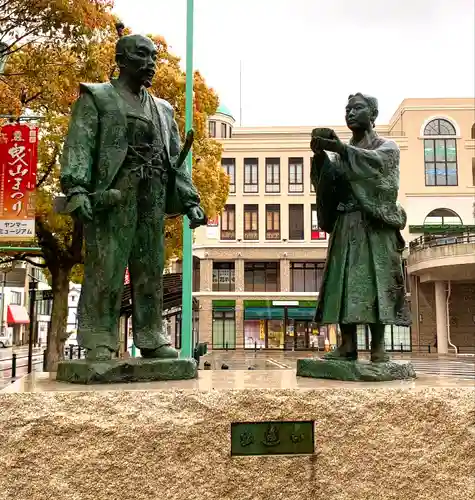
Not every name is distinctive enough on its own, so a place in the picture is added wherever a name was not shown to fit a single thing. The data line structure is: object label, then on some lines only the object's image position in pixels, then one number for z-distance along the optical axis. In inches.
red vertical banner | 442.6
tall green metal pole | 490.6
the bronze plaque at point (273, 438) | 139.5
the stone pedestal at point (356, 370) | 162.2
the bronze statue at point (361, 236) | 171.5
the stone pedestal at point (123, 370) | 149.3
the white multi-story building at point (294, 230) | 1422.2
